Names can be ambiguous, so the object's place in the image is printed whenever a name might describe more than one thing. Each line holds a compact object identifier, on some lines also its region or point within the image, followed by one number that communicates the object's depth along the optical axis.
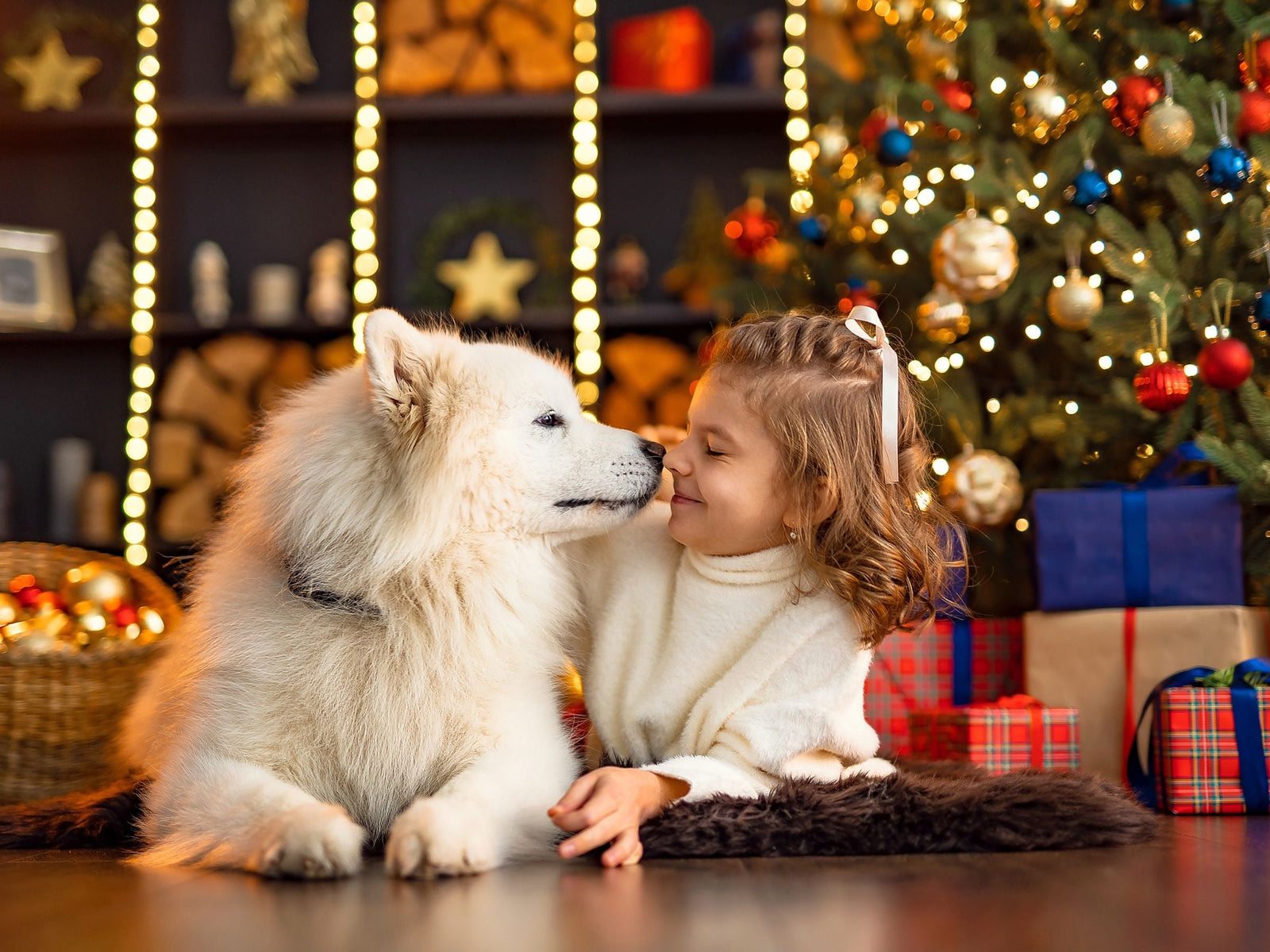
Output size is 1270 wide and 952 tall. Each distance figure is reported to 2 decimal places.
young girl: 1.62
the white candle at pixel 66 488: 4.34
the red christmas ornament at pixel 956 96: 2.93
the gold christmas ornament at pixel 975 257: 2.53
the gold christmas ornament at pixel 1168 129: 2.45
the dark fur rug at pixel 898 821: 1.48
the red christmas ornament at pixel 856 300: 2.91
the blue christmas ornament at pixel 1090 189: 2.59
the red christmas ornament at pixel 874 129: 2.93
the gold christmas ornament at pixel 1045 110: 2.69
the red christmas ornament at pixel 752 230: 3.43
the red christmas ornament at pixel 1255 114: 2.38
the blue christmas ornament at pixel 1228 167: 2.37
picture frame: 4.29
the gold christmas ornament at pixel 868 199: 3.04
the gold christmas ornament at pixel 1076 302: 2.51
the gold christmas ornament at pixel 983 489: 2.54
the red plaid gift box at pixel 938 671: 2.51
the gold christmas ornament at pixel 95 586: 2.45
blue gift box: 2.29
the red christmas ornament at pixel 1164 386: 2.33
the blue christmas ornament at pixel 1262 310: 2.32
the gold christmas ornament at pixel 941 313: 2.70
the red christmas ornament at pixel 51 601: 2.38
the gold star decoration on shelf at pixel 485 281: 4.43
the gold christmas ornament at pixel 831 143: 3.26
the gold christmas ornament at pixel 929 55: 3.07
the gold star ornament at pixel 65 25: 4.37
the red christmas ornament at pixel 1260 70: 2.43
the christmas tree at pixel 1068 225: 2.46
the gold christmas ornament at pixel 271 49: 4.39
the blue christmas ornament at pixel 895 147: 2.81
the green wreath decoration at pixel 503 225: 4.44
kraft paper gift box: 2.25
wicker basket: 2.13
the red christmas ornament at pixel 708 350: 1.90
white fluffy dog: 1.42
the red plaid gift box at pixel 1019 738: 2.10
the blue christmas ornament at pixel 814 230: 3.23
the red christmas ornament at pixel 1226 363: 2.24
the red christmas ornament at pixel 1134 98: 2.54
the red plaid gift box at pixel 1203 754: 1.99
